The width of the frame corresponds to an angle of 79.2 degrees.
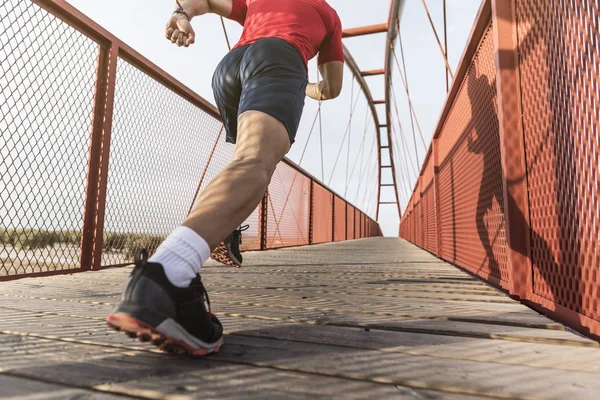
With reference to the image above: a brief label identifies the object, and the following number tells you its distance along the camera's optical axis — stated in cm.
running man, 59
